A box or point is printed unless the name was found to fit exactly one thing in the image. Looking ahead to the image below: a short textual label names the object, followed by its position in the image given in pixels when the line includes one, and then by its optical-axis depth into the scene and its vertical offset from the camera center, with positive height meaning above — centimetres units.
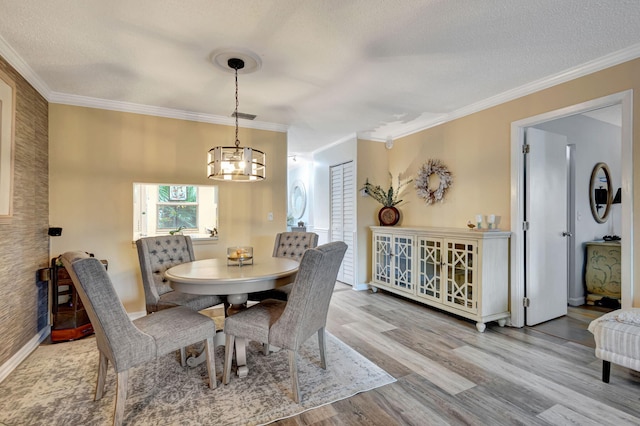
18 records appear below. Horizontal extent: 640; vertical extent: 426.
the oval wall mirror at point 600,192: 402 +30
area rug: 176 -119
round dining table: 202 -46
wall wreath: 393 +45
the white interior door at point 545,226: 316 -13
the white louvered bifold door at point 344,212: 483 +2
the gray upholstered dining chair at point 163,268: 254 -50
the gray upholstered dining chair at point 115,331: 158 -70
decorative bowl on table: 254 -36
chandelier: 239 +41
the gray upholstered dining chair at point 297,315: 185 -69
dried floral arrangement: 466 +33
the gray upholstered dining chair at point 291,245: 330 -35
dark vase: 454 -4
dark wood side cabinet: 279 -90
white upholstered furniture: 200 -86
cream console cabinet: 304 -63
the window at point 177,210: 383 +4
